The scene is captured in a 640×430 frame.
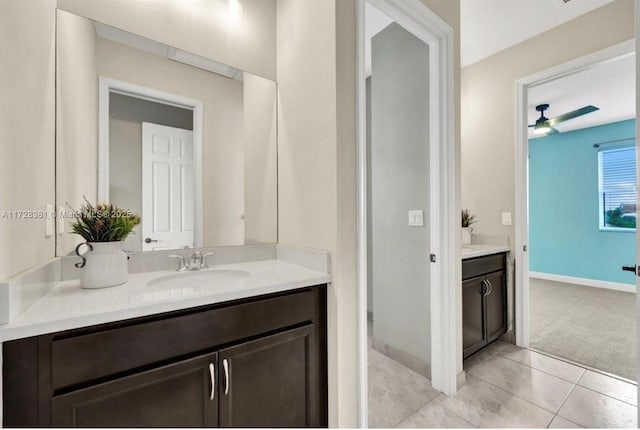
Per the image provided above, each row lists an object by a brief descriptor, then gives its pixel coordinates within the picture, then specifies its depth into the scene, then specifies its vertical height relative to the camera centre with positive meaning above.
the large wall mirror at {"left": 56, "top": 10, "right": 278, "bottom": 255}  1.20 +0.41
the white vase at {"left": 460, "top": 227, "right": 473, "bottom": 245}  2.63 -0.18
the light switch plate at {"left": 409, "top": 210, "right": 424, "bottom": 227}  1.94 -0.01
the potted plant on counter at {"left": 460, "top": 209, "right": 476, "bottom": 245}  2.63 -0.14
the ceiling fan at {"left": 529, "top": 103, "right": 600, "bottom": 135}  3.18 +1.14
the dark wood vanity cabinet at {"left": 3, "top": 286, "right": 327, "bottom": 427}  0.72 -0.48
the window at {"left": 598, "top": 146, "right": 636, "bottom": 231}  4.19 +0.43
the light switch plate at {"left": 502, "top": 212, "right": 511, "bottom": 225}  2.48 -0.02
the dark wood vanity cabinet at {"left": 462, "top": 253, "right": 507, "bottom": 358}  2.05 -0.68
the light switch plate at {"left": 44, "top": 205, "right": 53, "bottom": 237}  0.99 -0.01
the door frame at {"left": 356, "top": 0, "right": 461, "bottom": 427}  1.76 +0.08
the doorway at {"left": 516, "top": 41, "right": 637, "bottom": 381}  2.40 -0.06
